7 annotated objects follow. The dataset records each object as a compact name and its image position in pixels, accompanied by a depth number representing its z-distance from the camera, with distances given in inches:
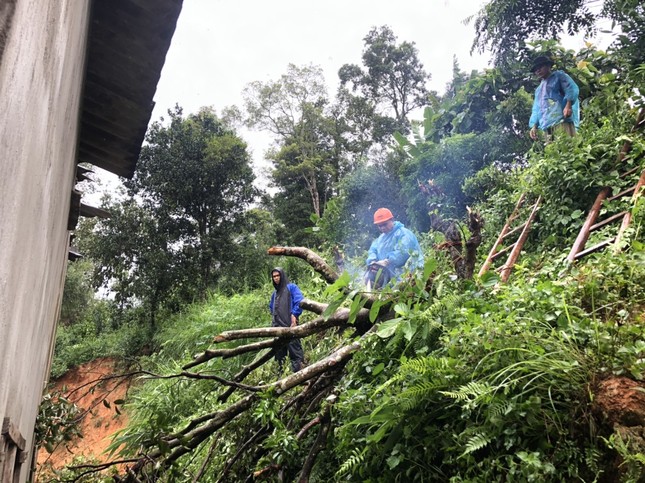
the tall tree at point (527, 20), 375.6
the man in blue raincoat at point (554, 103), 240.8
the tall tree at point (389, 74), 1003.3
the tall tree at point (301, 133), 938.1
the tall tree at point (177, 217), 569.0
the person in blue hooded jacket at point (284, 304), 258.4
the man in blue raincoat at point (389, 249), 176.6
